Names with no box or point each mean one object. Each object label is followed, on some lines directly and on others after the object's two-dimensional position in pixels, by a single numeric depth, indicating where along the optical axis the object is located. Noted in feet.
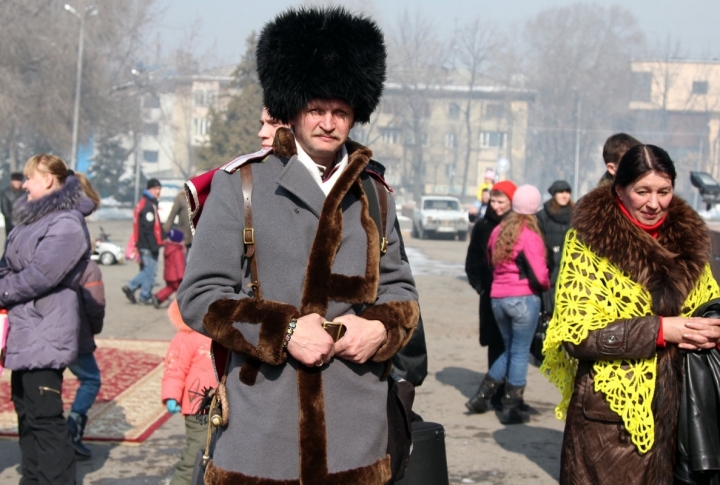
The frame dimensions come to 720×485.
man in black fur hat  9.20
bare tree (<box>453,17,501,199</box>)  265.34
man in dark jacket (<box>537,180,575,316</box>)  27.96
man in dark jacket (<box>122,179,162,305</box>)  47.21
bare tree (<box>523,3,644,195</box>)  273.13
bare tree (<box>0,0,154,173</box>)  143.54
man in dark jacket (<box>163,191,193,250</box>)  46.47
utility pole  245.65
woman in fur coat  12.35
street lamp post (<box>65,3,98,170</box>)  124.00
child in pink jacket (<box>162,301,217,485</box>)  16.26
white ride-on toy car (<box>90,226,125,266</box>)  69.67
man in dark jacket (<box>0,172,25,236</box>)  52.70
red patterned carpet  23.12
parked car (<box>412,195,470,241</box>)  119.75
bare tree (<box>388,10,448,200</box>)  253.85
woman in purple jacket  16.89
